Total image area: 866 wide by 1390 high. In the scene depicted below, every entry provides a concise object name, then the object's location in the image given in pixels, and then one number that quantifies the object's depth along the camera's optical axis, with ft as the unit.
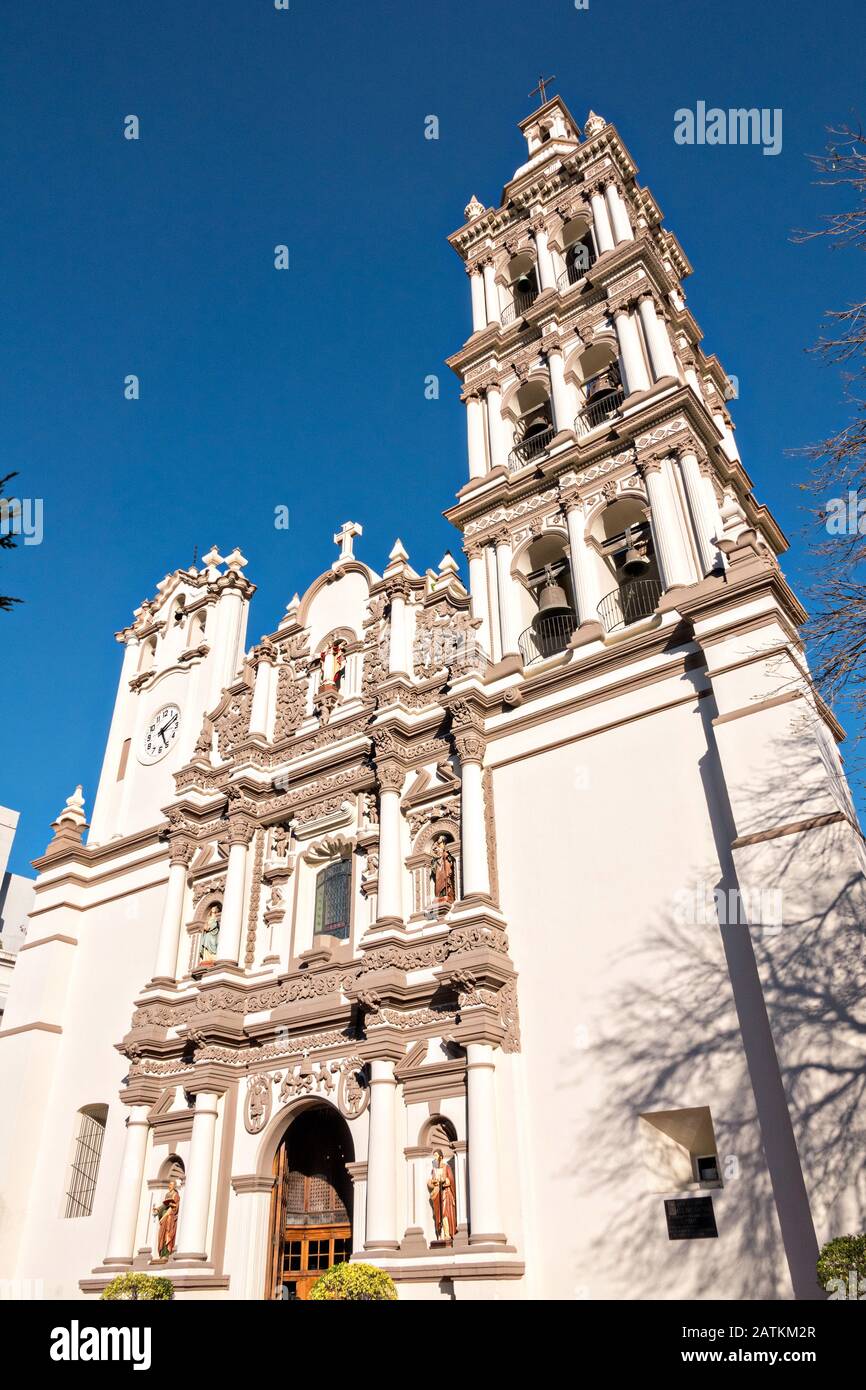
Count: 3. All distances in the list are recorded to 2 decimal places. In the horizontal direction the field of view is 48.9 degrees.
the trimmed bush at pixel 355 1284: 40.01
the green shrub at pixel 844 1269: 32.37
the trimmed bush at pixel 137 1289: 48.91
